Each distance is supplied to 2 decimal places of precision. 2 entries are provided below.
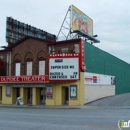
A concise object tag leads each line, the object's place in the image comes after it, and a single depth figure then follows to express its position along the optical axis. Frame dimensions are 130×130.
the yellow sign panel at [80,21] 32.88
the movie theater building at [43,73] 29.11
